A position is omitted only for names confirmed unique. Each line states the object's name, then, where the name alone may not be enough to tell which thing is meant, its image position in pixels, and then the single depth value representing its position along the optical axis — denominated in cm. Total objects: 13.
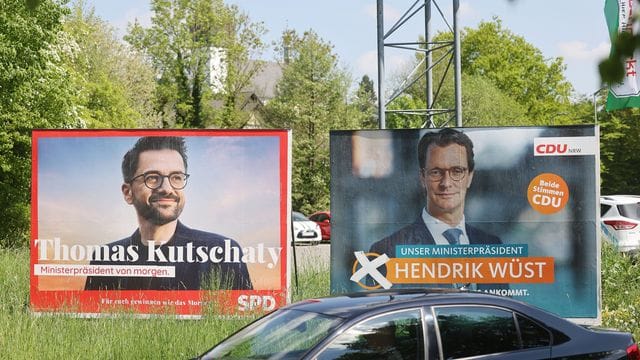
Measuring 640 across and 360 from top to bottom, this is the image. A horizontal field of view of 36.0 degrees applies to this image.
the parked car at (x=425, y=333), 632
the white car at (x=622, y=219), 2506
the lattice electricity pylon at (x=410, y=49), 1795
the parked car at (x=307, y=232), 3984
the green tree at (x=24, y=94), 3047
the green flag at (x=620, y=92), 1559
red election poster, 1277
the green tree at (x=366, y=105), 6253
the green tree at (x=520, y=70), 6969
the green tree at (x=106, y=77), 4409
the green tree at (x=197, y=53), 5969
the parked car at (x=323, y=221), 4278
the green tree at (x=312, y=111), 5569
